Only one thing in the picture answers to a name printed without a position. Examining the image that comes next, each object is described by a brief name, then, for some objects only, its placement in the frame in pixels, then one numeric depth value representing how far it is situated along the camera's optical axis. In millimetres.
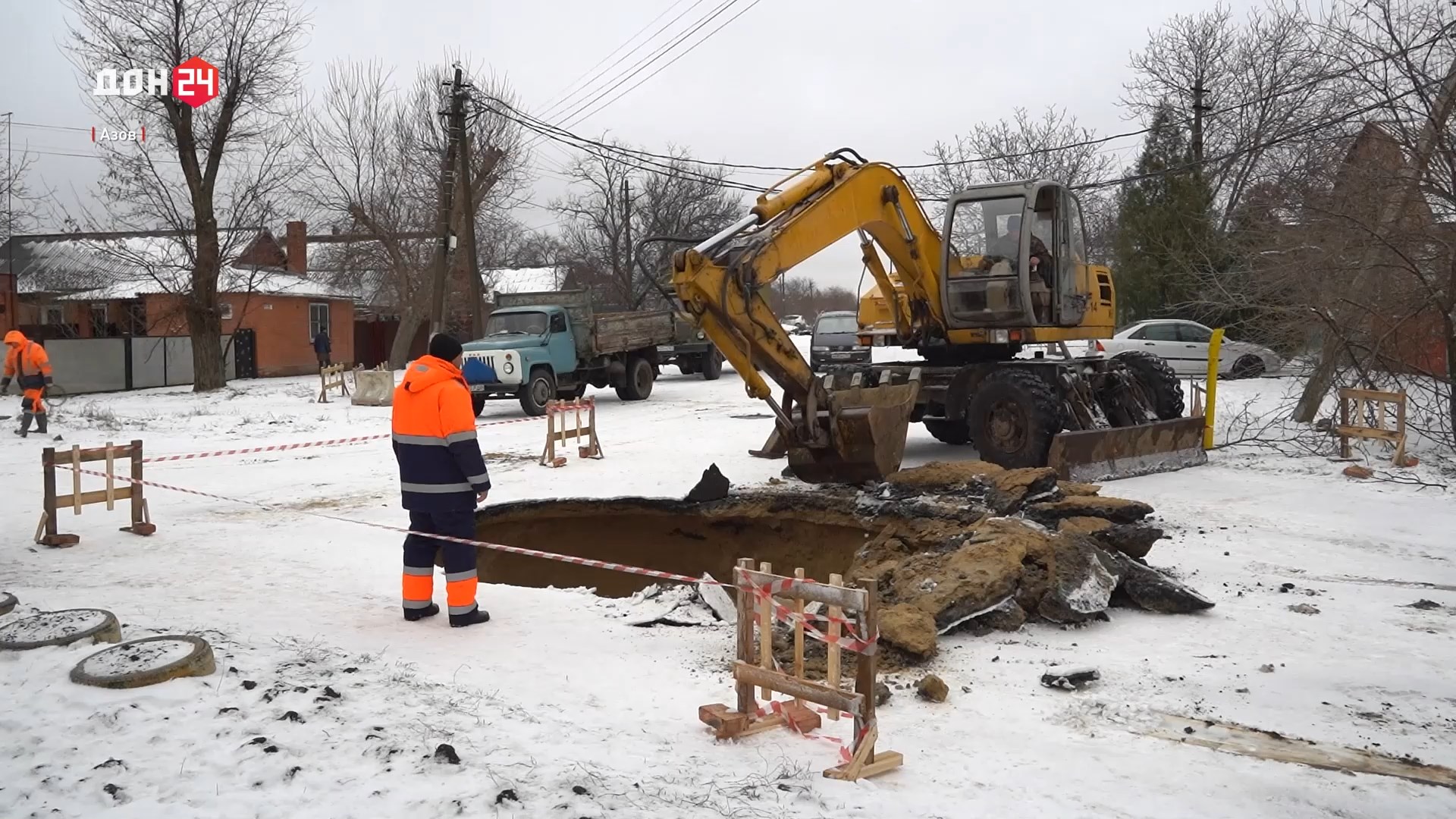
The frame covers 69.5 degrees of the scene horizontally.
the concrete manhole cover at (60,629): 5289
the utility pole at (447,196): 23703
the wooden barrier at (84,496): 8914
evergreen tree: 26688
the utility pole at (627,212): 43784
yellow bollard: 13516
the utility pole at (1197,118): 32312
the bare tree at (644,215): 45125
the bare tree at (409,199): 36438
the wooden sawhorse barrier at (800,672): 4473
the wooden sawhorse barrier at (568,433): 13320
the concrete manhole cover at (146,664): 4797
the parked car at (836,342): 24594
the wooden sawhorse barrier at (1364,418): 11898
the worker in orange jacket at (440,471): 6523
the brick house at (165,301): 33281
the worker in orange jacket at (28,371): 16188
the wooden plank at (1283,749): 4457
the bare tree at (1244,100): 13711
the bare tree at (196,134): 26281
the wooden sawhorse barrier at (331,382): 23750
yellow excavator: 9836
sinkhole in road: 10297
